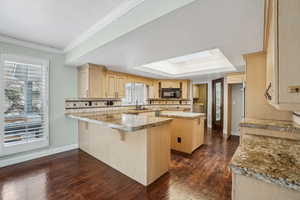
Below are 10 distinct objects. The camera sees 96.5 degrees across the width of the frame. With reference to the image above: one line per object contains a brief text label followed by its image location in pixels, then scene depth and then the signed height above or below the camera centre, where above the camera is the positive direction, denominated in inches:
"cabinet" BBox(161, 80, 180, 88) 223.9 +25.1
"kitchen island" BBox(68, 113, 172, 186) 79.4 -33.4
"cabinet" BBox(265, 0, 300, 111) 30.3 +10.3
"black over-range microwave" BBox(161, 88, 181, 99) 221.1 +9.8
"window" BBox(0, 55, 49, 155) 102.0 -3.9
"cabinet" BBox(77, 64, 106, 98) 130.6 +18.2
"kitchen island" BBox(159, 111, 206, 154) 126.5 -32.2
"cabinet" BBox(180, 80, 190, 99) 225.6 +18.3
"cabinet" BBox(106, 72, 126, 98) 153.8 +16.6
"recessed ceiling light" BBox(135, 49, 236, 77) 147.9 +42.2
